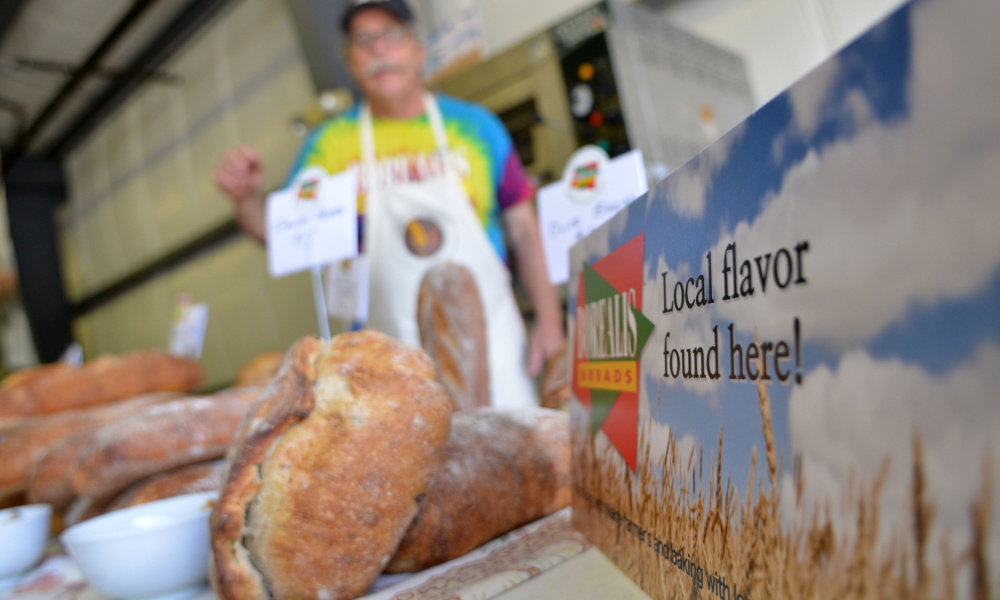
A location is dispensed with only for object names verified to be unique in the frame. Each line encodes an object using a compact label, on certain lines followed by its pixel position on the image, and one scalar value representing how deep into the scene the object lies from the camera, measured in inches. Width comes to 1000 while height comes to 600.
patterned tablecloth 23.1
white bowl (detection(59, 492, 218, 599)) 26.5
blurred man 74.6
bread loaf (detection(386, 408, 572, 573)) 27.2
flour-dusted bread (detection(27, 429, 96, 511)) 43.3
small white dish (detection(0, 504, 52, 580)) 35.2
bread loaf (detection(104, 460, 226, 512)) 35.6
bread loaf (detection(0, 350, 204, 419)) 70.7
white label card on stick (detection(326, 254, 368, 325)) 52.2
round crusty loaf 22.6
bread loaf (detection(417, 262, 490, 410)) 42.0
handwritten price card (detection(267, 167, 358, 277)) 45.3
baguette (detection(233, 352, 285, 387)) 70.8
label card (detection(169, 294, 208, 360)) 103.7
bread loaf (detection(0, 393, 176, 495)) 48.8
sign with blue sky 8.7
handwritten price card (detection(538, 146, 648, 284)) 36.5
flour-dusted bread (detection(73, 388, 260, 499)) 35.3
